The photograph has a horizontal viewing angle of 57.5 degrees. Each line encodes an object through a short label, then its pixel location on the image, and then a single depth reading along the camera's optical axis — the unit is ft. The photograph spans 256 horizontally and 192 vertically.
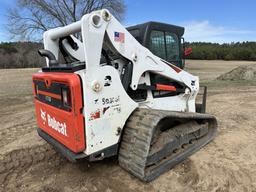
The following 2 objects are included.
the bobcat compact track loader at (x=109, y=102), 9.33
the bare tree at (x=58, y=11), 82.99
